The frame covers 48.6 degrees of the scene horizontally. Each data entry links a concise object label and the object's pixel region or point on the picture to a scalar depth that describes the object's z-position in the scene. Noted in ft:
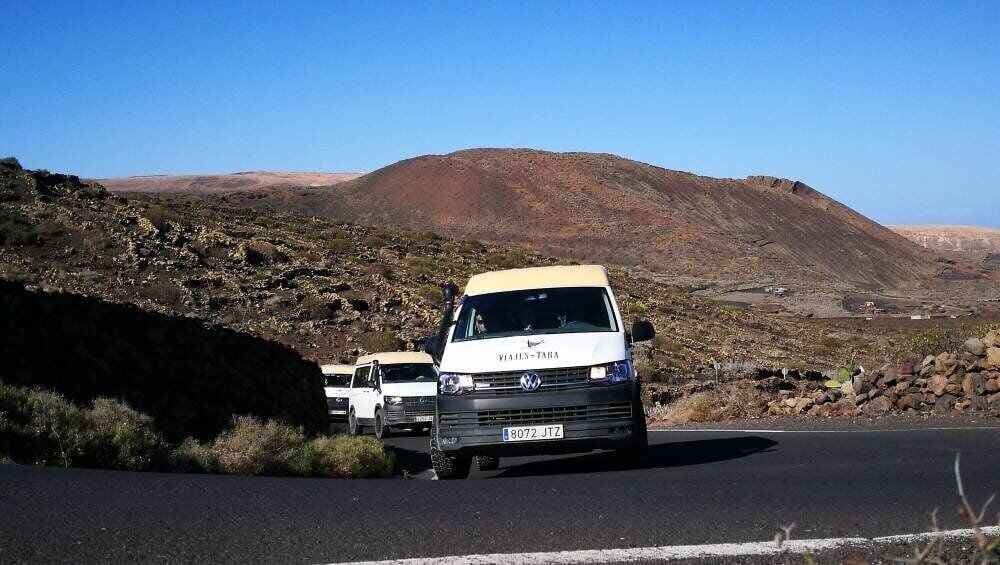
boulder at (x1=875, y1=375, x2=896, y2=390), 62.80
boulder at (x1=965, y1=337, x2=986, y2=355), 58.39
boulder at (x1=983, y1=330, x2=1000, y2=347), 57.75
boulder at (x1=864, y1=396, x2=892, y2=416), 61.62
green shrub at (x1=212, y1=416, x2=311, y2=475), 42.91
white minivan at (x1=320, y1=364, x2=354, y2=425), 108.88
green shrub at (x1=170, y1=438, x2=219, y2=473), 41.14
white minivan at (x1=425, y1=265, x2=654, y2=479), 36.17
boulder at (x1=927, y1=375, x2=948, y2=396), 59.67
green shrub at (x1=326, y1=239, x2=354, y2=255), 188.75
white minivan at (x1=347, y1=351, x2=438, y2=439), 82.02
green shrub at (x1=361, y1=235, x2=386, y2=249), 206.69
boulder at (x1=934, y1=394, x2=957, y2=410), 59.31
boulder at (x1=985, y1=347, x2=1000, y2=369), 57.31
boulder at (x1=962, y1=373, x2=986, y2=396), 58.44
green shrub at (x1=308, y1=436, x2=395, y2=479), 45.70
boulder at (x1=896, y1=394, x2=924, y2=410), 60.90
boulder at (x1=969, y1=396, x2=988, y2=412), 58.18
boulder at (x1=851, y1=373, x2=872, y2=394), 64.69
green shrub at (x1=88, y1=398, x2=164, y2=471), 38.75
